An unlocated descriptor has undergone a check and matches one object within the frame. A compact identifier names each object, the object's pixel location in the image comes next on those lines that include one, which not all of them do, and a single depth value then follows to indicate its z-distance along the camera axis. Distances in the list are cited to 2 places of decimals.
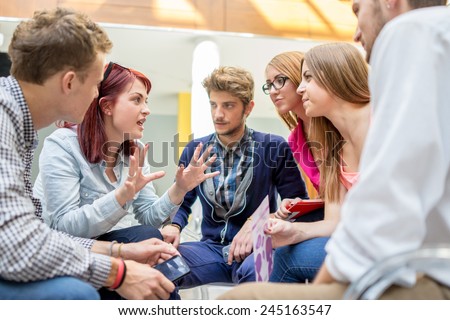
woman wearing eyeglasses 2.04
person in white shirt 0.75
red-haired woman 1.50
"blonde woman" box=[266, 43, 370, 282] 1.50
